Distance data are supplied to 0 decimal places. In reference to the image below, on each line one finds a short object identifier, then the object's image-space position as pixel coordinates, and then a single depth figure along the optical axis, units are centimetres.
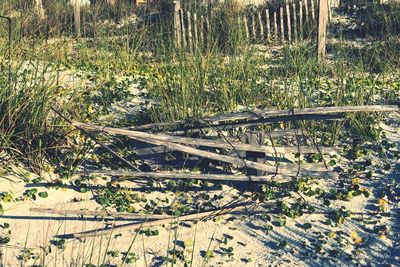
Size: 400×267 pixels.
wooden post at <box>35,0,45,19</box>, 1021
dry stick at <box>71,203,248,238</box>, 454
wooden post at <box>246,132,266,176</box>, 523
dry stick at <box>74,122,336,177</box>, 466
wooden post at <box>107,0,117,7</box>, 1277
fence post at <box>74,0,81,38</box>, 966
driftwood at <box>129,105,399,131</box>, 531
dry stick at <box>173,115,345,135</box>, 541
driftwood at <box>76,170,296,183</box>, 500
